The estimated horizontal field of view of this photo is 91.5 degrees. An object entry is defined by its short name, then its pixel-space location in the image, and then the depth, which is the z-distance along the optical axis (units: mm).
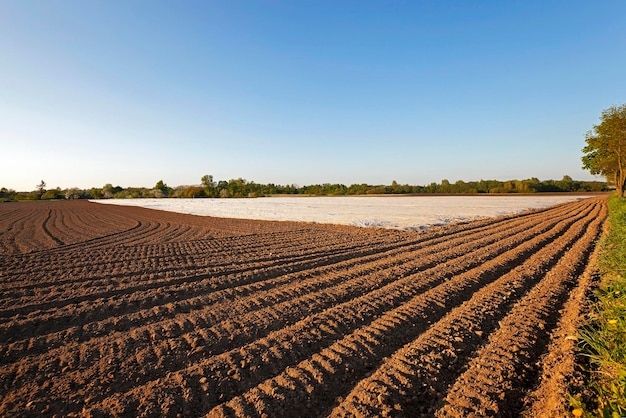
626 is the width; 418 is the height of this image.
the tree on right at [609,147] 29906
